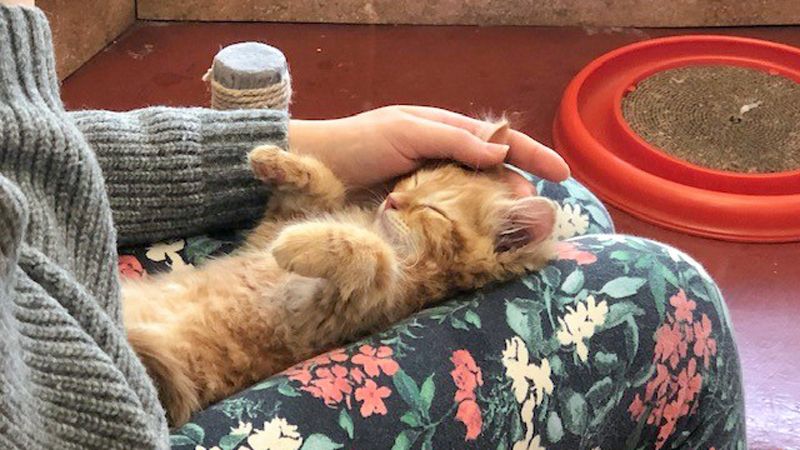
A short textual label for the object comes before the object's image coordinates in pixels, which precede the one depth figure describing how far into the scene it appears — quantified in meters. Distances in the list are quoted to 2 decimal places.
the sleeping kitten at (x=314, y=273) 0.99
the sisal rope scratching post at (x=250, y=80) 1.45
